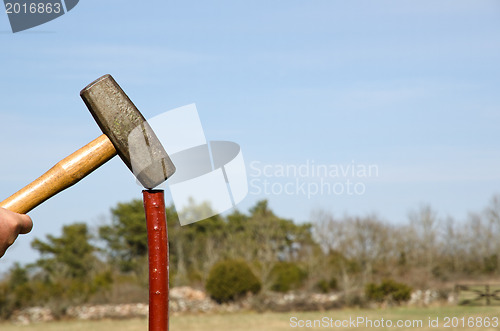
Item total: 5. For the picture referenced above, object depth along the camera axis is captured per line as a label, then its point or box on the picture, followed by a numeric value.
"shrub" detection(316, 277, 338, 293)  20.51
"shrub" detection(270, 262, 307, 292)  20.72
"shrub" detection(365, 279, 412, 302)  18.84
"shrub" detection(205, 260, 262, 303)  18.80
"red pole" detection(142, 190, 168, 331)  1.52
